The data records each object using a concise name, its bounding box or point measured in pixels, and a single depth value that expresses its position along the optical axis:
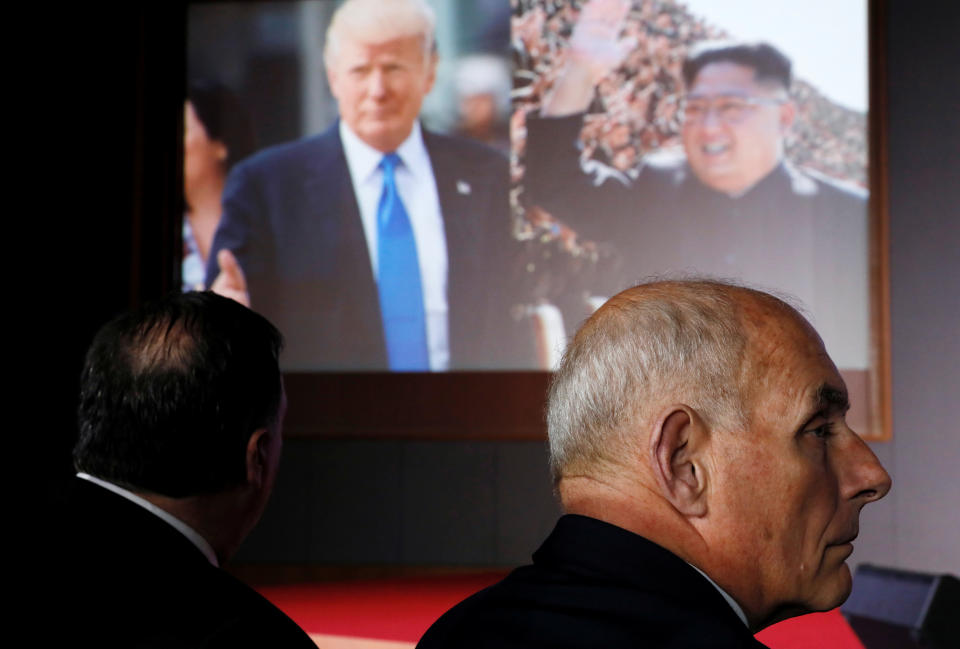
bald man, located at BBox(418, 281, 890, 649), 1.42
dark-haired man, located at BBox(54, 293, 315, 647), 1.64
